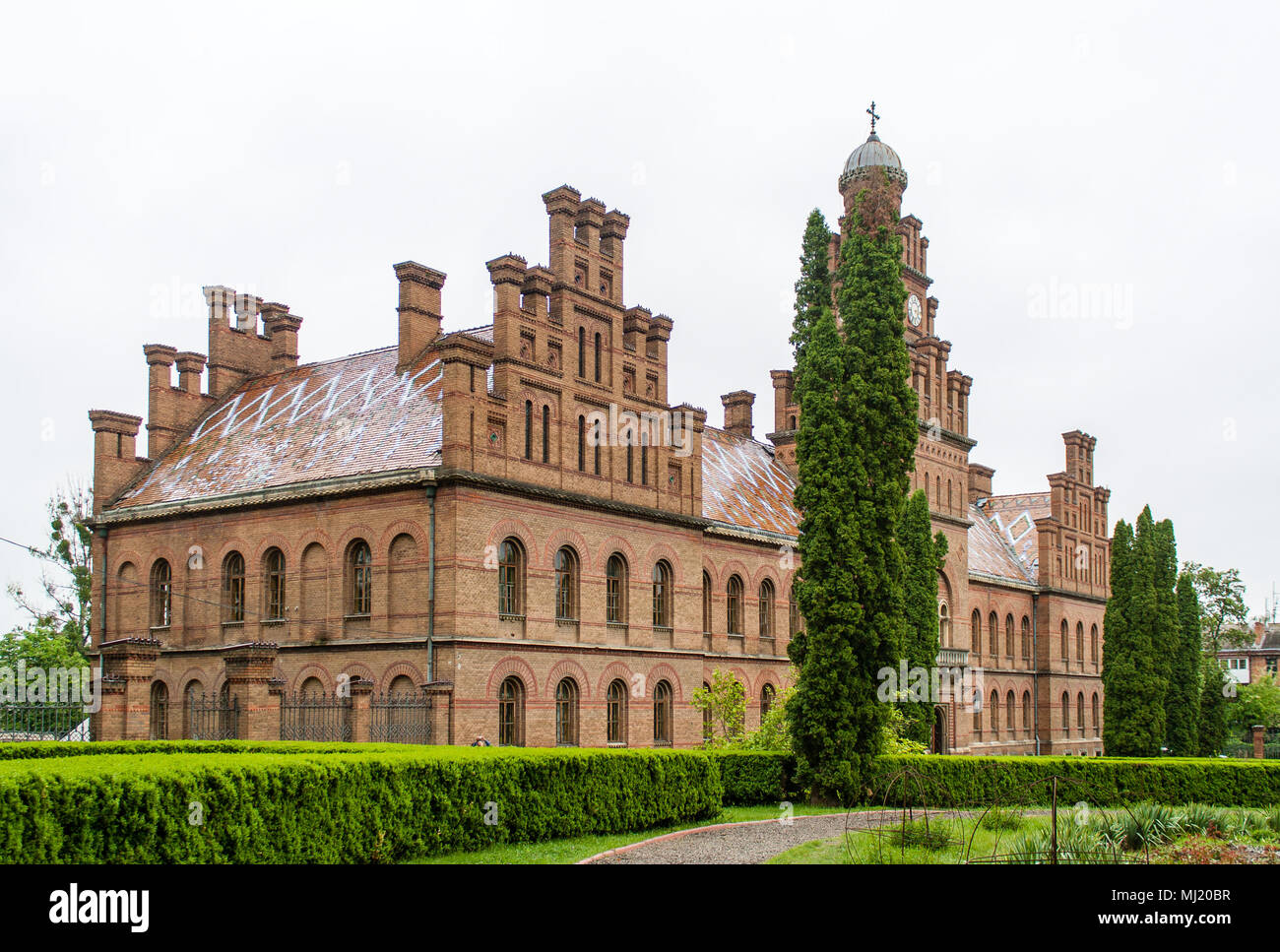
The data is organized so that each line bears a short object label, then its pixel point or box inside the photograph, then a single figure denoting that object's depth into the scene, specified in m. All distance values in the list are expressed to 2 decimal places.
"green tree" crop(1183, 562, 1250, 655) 82.56
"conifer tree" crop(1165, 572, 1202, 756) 50.22
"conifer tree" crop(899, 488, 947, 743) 38.62
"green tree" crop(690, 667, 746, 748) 33.41
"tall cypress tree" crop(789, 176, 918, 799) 27.31
